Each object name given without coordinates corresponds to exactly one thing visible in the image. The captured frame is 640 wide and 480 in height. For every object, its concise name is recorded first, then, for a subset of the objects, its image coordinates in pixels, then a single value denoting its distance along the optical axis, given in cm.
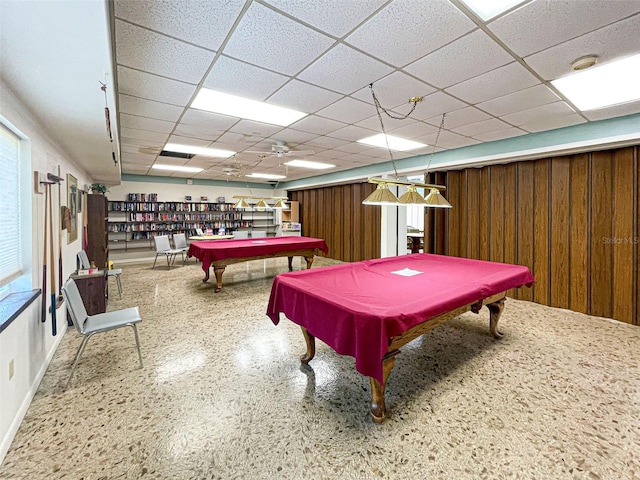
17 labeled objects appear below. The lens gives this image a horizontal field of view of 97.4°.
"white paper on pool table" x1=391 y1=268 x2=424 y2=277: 299
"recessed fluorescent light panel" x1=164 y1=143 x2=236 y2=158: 479
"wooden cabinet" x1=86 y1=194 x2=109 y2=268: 473
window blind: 191
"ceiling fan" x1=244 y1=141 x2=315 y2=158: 449
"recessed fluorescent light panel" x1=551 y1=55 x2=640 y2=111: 228
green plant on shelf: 539
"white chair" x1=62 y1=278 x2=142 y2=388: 229
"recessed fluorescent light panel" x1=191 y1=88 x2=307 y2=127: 286
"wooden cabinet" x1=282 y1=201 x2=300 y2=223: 987
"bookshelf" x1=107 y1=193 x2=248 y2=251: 775
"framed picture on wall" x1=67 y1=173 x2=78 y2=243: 365
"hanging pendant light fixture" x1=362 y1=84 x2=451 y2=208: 279
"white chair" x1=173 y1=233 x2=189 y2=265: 742
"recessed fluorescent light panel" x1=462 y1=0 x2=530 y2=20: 159
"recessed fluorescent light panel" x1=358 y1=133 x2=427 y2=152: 431
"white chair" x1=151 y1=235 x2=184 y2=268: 685
